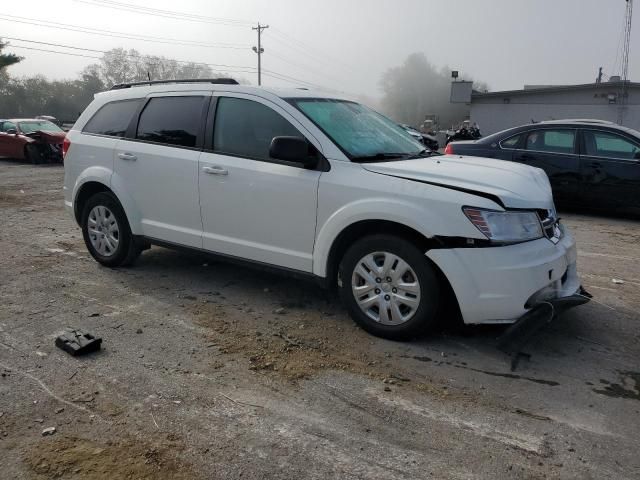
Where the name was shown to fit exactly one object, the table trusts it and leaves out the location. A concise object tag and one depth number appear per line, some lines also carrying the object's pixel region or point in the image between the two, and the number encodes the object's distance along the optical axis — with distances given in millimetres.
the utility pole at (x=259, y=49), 57656
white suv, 3643
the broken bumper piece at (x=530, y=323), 3574
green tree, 25000
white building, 26500
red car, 17672
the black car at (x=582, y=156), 8602
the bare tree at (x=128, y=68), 64562
